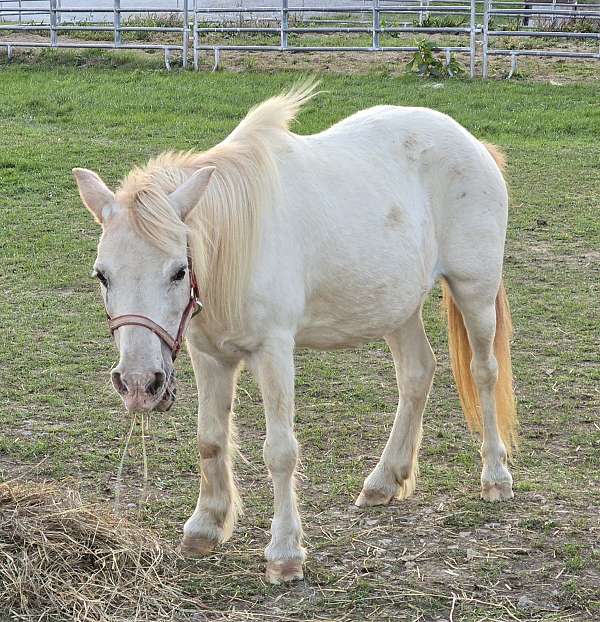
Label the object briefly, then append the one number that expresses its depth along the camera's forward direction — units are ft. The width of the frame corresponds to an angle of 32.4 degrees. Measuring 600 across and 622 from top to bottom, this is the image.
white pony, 11.23
